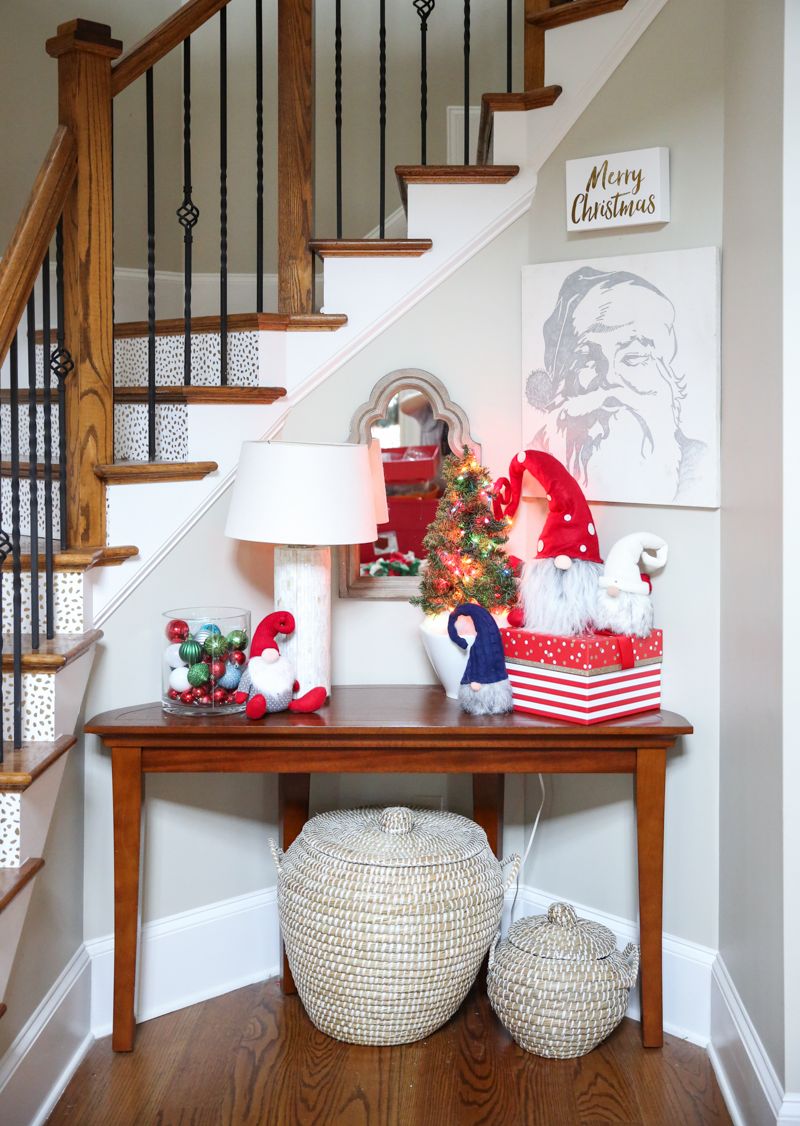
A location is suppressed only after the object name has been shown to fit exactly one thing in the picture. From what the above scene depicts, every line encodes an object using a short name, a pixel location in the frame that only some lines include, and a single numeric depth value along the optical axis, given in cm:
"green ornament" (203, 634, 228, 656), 238
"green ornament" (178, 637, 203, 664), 236
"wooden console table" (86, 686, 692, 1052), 231
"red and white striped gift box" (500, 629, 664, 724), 233
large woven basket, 228
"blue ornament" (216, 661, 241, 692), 240
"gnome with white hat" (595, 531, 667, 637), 242
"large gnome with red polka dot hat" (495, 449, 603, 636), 244
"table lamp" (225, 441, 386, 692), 234
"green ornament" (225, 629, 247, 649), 243
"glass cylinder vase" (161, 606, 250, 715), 238
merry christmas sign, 245
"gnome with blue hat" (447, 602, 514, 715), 241
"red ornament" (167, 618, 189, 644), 241
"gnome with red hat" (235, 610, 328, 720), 240
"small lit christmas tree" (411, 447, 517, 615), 254
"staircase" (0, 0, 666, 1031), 228
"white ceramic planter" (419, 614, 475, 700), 251
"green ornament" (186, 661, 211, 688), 237
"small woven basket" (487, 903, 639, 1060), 232
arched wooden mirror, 272
